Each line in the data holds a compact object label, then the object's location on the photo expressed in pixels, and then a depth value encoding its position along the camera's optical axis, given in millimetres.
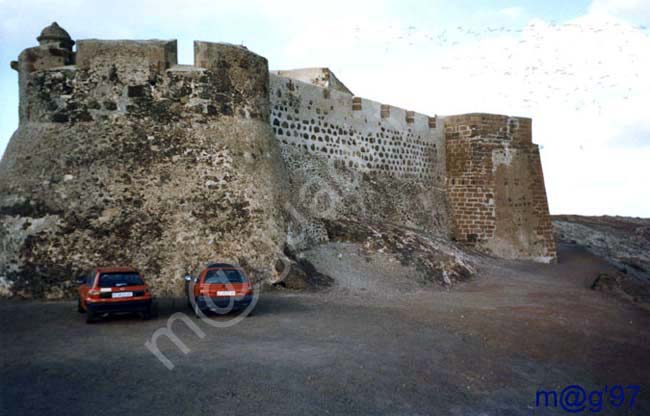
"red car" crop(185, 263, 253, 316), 11335
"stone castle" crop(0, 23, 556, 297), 13773
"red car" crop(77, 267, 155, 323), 10562
